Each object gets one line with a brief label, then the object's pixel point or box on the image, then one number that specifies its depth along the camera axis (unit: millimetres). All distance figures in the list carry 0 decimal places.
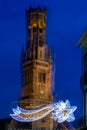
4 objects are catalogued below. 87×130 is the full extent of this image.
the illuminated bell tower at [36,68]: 121675
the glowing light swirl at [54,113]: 60094
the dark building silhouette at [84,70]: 41231
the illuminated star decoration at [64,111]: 59844
